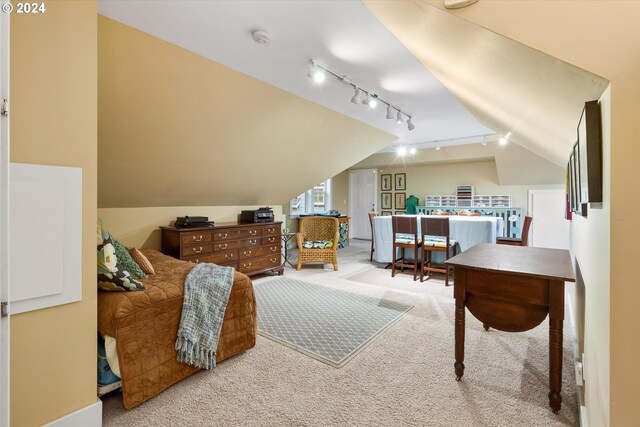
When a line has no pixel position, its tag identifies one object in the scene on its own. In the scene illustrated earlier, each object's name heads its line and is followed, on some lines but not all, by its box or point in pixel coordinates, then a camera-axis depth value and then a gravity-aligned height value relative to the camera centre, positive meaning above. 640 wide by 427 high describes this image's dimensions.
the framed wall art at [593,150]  0.97 +0.21
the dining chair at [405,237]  4.43 -0.37
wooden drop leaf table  1.69 -0.49
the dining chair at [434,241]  4.14 -0.41
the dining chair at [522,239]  4.05 -0.37
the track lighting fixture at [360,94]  2.61 +1.32
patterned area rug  2.46 -1.06
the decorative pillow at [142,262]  2.50 -0.40
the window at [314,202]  7.45 +0.36
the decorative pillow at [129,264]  2.31 -0.39
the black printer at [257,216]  4.61 -0.02
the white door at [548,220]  5.69 -0.12
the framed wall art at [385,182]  8.07 +0.90
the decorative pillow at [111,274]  1.87 -0.38
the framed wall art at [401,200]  7.80 +0.38
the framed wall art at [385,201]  8.09 +0.37
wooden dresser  3.68 -0.42
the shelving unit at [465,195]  6.73 +0.44
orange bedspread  1.72 -0.75
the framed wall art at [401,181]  7.81 +0.89
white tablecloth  4.30 -0.28
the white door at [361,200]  8.41 +0.43
